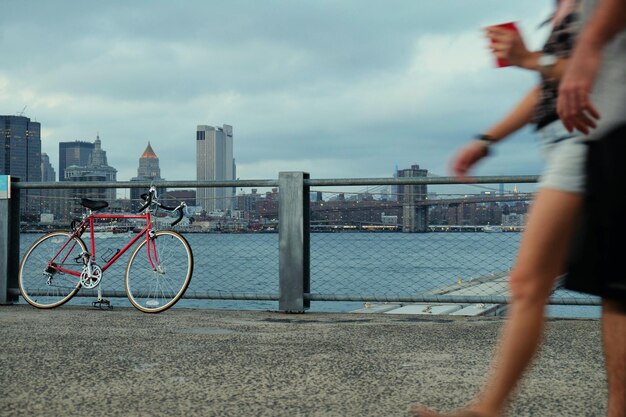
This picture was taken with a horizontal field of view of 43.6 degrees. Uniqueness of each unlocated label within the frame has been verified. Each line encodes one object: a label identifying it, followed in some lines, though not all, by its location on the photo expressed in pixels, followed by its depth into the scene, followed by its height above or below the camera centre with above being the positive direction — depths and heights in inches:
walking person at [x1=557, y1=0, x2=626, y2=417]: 70.2 +8.0
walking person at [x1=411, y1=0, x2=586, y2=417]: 74.0 -0.9
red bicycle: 275.0 -16.1
